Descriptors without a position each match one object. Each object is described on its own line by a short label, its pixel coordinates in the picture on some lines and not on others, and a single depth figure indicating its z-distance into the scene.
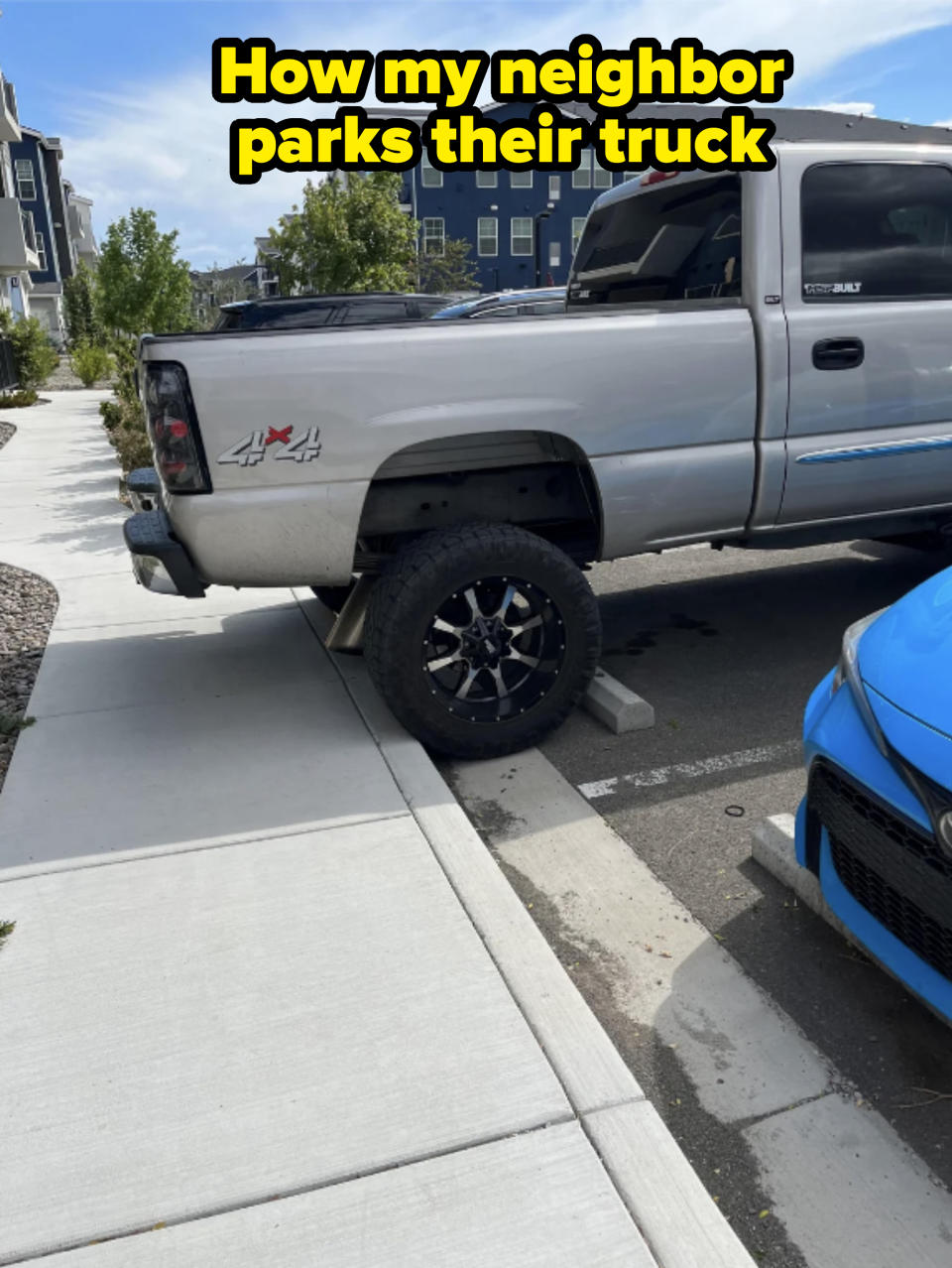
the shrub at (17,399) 19.98
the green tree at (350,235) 17.52
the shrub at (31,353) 23.31
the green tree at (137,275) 18.39
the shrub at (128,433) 9.71
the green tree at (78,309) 43.59
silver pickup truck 3.55
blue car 2.09
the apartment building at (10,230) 33.09
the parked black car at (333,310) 10.38
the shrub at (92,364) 24.41
